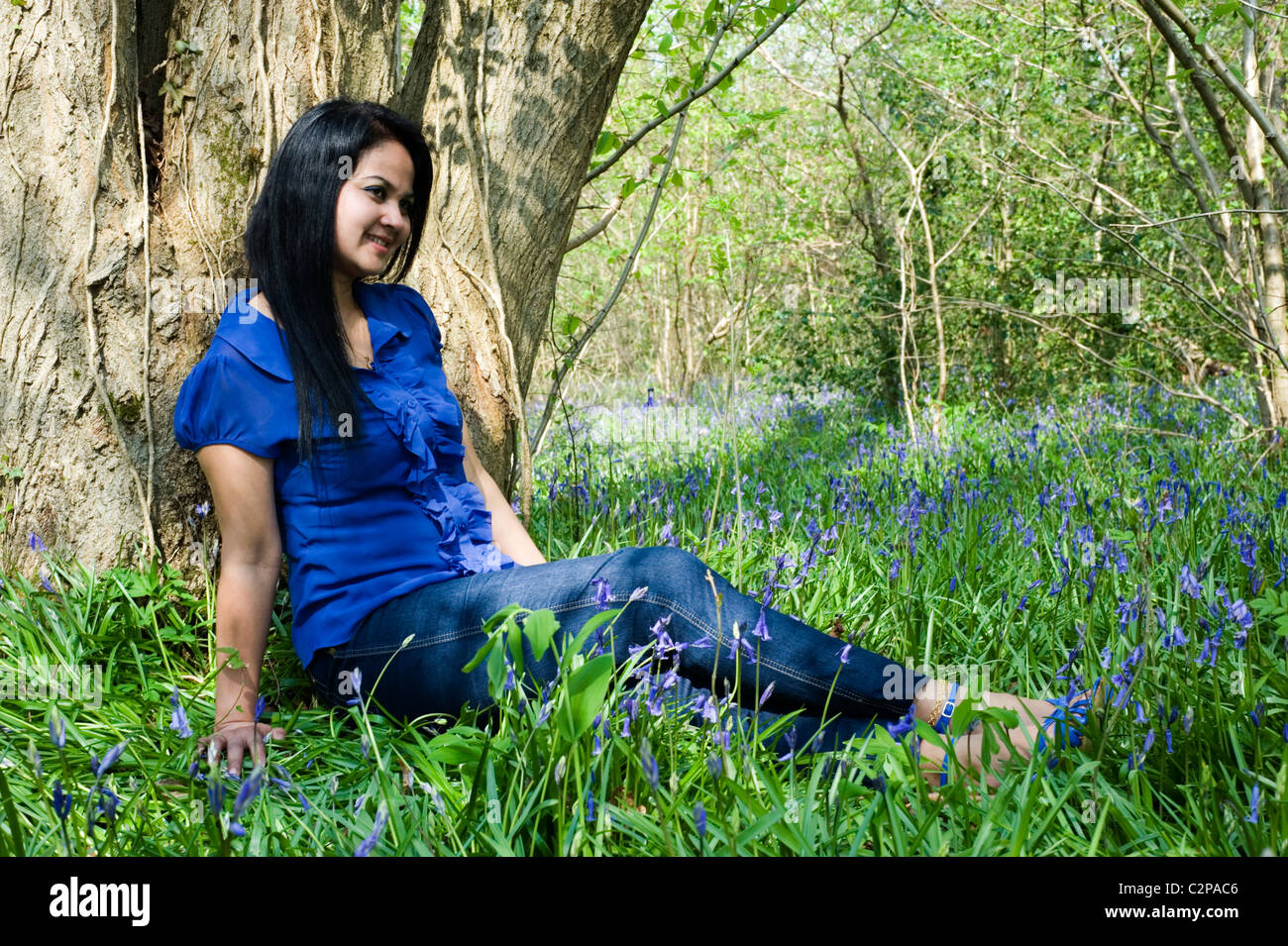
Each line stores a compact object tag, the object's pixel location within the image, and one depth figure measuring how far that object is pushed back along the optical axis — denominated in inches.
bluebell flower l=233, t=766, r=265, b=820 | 47.5
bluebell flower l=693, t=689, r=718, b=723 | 68.9
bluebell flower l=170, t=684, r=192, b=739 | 60.4
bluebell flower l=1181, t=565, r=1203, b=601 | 76.9
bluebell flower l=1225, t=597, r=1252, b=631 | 75.2
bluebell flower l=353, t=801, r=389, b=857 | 49.4
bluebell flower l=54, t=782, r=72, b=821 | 47.3
